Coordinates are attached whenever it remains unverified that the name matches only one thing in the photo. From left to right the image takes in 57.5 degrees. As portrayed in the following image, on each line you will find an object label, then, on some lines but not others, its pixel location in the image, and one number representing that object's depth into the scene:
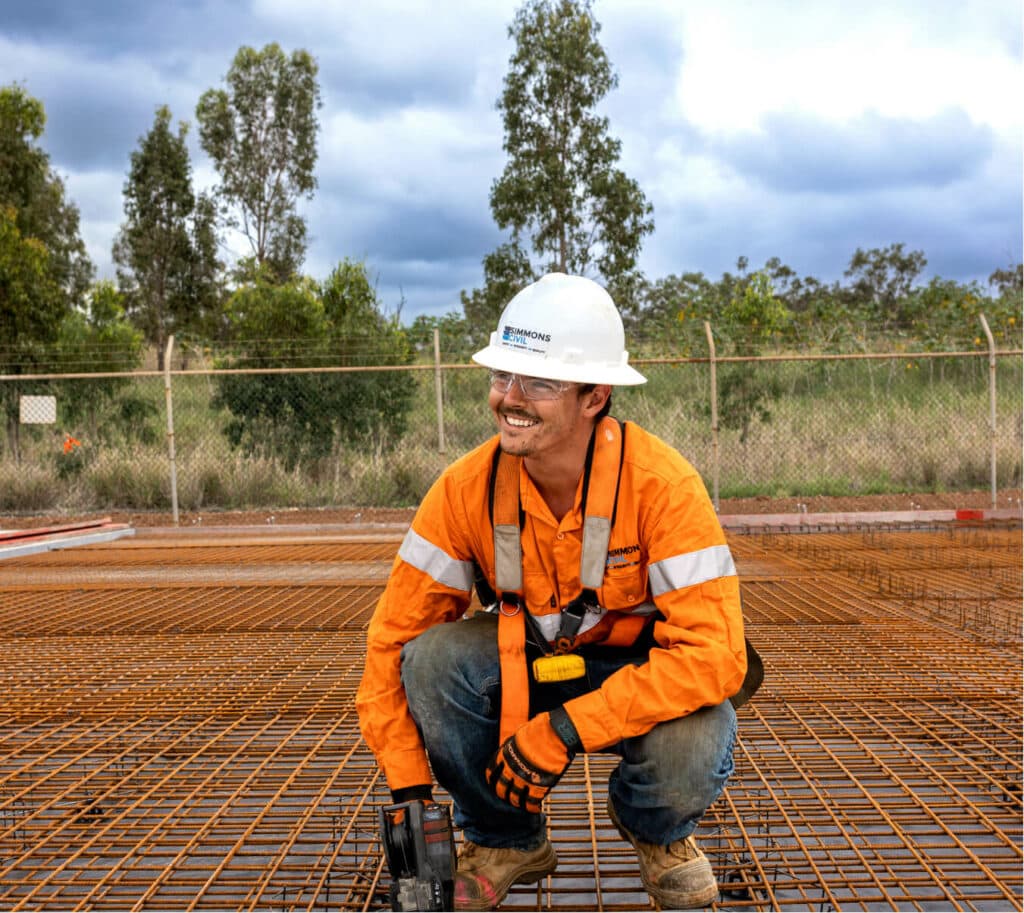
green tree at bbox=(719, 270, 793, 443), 11.34
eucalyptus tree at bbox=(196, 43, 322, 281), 24.75
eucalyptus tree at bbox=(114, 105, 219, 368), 23.72
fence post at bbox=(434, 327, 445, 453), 8.93
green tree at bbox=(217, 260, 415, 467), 10.95
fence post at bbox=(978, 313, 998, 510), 8.80
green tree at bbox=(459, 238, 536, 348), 16.75
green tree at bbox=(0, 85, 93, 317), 13.78
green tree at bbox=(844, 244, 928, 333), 33.38
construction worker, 1.91
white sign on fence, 9.96
